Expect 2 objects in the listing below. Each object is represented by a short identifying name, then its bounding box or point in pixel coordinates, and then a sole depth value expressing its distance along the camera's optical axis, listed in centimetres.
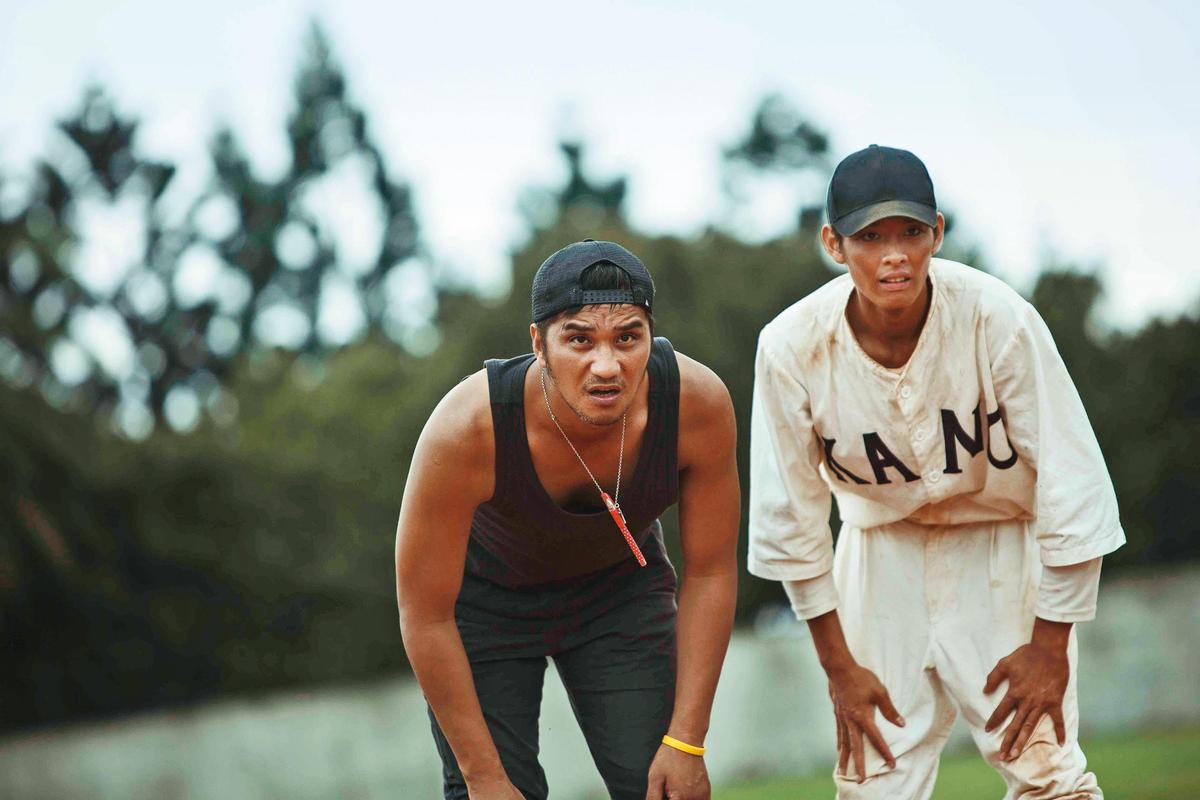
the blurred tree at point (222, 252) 3916
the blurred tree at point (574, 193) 4184
